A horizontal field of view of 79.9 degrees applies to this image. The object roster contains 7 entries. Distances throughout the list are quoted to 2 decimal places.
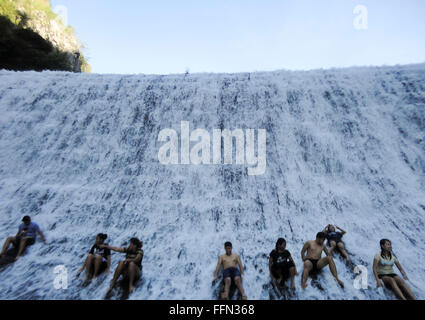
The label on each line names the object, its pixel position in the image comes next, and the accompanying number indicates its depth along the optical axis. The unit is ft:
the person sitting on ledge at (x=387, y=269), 15.31
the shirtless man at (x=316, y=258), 15.98
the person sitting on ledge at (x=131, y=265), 16.08
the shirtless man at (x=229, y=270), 15.49
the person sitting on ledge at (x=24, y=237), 19.30
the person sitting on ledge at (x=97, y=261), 17.11
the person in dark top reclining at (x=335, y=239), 18.03
